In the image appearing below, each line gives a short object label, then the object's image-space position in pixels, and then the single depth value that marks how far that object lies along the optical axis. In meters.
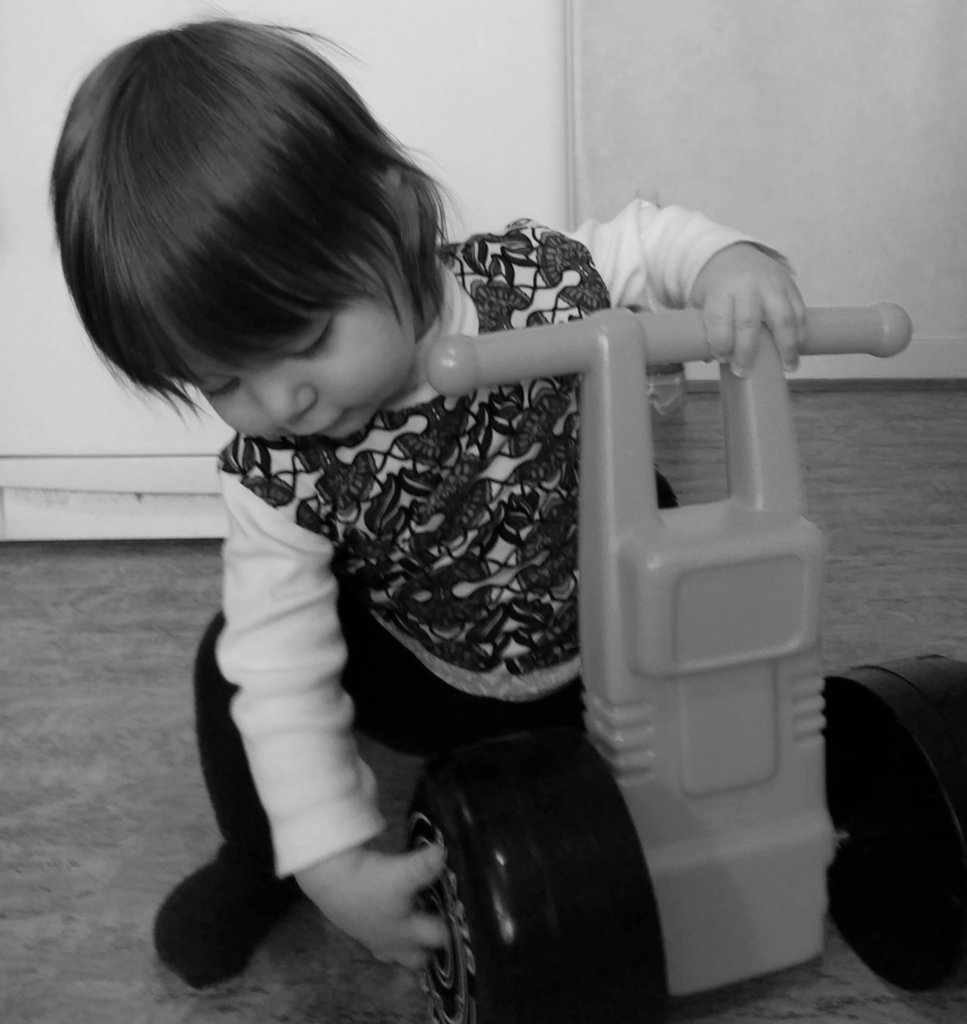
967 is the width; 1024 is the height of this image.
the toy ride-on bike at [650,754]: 0.45
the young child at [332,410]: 0.46
